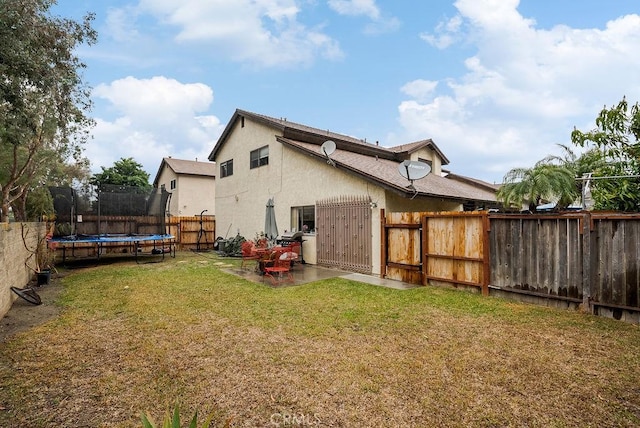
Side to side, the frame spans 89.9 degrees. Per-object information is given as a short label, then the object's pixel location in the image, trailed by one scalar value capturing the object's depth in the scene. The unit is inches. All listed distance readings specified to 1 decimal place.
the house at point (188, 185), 1018.7
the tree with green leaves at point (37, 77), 282.6
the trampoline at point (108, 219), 470.9
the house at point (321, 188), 378.6
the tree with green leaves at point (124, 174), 1296.8
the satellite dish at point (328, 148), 417.1
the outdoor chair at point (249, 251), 374.3
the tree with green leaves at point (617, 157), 282.0
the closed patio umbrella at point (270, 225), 474.9
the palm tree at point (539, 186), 437.7
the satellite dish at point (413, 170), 347.9
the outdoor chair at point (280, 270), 337.1
